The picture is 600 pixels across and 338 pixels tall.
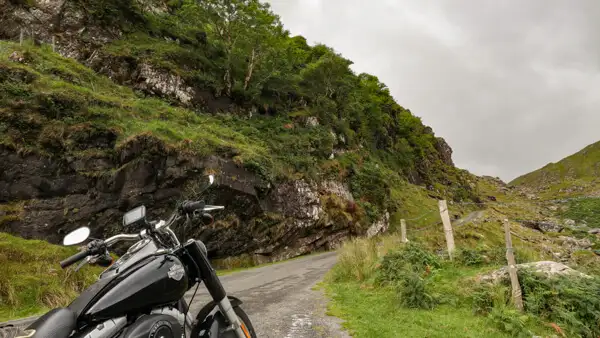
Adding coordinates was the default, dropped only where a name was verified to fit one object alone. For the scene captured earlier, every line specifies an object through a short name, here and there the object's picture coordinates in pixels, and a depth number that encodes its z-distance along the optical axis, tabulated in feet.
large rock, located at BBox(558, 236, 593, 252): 62.49
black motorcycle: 6.04
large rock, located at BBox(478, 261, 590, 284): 18.31
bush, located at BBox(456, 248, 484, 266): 25.41
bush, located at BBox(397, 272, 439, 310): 19.24
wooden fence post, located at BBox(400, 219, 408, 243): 33.05
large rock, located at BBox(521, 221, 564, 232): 92.03
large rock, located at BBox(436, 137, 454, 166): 227.53
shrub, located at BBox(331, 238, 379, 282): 27.94
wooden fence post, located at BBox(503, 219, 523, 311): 17.34
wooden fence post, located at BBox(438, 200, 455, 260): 27.79
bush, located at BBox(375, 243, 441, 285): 23.93
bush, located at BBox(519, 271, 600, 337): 15.33
